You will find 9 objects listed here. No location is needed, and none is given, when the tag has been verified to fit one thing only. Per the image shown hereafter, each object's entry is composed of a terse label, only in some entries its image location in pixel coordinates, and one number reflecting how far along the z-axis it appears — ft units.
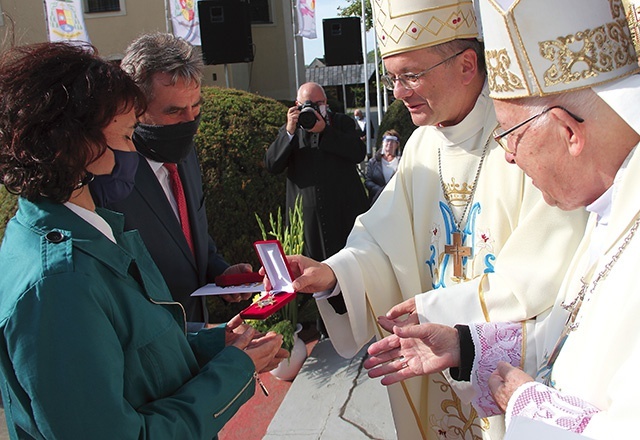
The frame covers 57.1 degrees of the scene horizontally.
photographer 15.67
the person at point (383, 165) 23.54
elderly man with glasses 3.81
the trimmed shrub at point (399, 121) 37.52
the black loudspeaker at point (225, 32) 34.78
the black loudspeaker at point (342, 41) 48.75
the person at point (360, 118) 56.93
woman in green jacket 3.97
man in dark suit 7.67
